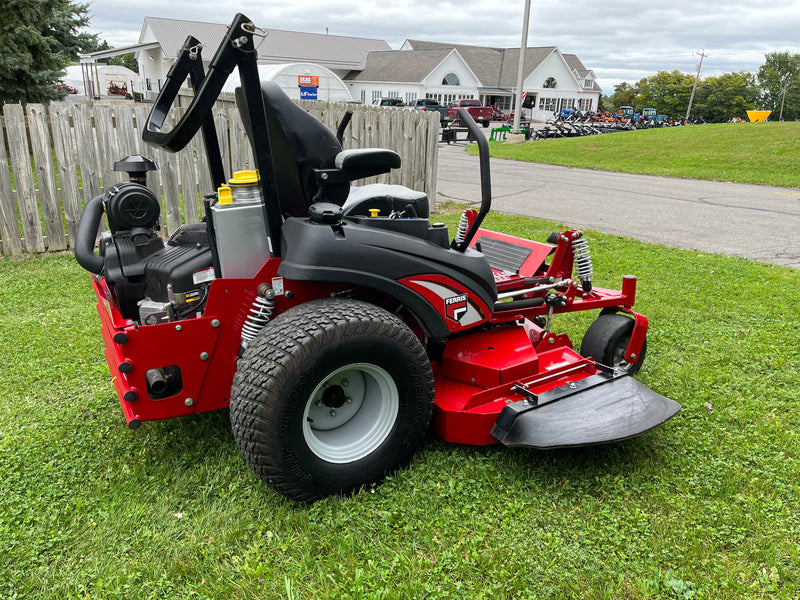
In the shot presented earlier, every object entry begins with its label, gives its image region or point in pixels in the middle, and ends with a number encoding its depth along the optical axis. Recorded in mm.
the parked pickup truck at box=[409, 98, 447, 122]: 39312
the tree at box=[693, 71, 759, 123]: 67875
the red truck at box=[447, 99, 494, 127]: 35906
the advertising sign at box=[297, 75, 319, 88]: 29266
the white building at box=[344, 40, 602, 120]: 53906
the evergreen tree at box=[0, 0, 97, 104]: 13383
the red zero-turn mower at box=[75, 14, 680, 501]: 2537
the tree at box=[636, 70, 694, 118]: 73125
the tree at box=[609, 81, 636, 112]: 83250
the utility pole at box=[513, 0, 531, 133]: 25734
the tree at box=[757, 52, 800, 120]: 71875
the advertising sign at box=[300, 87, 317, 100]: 24578
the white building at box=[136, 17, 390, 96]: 48281
